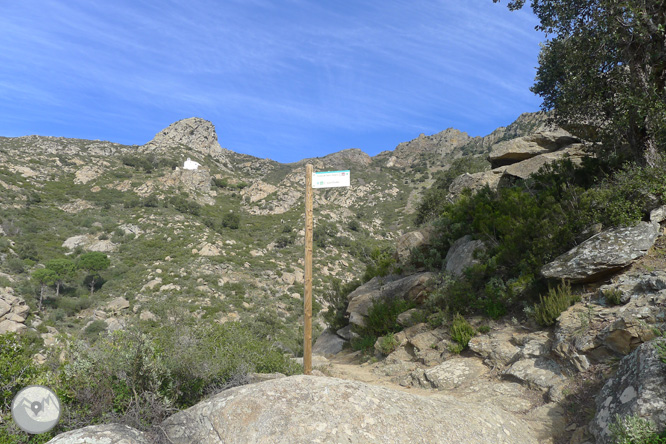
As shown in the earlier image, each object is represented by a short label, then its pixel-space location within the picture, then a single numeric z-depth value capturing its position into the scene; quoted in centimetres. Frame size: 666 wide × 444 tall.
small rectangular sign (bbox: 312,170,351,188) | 729
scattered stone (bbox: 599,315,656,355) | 534
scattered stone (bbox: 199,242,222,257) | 3381
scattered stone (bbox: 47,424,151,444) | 381
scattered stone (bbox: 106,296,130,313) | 2450
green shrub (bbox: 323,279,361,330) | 1534
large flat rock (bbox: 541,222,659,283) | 727
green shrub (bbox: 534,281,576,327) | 732
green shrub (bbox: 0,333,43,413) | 465
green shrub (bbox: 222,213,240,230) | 4353
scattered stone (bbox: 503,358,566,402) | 593
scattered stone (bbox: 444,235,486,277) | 1063
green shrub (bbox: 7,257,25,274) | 2666
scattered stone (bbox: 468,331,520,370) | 738
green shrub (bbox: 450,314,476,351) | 856
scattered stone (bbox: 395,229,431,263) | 1352
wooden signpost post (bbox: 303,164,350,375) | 734
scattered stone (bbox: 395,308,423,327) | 1055
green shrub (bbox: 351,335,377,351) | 1179
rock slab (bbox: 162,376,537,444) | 425
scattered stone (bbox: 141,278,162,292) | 2671
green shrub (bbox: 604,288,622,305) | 661
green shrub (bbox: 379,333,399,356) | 1030
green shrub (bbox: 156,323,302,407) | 574
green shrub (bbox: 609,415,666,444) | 365
